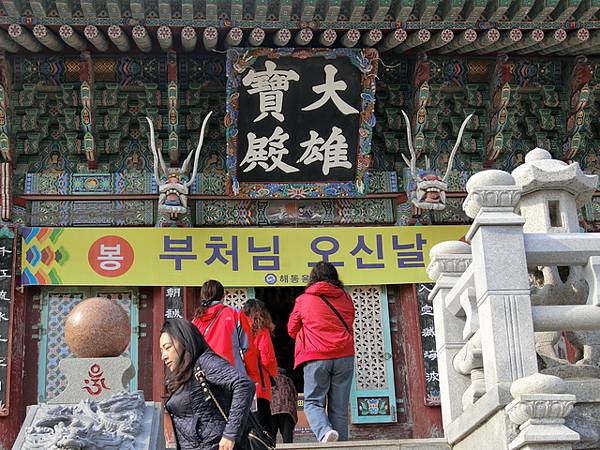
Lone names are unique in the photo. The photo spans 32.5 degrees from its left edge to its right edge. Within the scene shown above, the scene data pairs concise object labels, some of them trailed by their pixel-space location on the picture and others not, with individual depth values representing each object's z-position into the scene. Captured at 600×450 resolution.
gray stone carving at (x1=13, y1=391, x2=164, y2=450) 5.96
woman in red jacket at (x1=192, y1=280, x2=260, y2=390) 7.72
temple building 10.72
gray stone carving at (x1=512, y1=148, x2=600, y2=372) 6.44
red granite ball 6.55
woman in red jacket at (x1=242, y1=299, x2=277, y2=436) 8.27
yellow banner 11.12
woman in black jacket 4.93
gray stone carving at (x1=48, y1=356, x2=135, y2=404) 6.48
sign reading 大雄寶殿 11.11
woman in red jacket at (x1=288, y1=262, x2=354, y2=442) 7.87
